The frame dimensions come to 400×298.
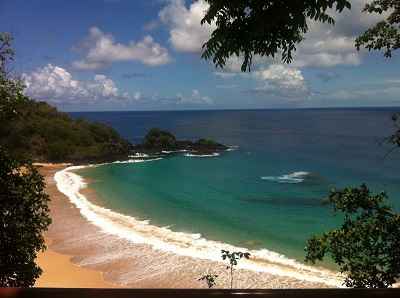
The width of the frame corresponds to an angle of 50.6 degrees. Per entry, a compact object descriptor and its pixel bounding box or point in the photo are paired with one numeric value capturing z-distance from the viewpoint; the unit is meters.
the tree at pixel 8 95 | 9.85
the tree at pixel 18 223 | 9.38
